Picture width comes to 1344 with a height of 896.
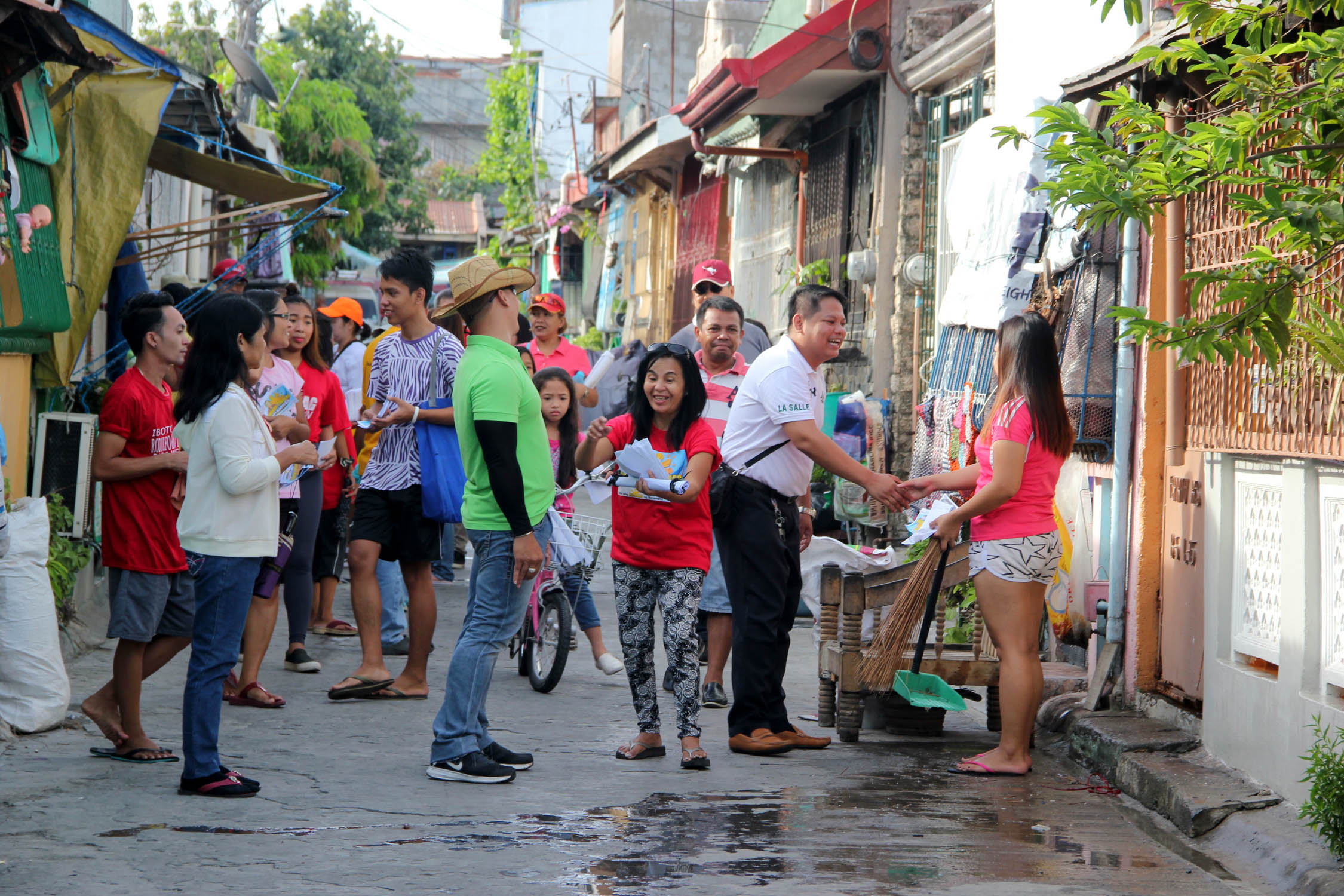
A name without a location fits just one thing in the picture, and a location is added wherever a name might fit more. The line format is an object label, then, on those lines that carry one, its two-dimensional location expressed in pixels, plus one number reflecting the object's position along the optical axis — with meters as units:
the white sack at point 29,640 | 12.20
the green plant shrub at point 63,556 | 15.14
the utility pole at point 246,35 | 40.73
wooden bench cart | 13.28
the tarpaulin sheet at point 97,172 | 16.41
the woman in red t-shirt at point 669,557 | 12.06
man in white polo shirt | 12.67
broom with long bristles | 13.19
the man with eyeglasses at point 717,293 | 18.57
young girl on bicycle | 16.00
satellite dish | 28.59
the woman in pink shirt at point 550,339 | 20.00
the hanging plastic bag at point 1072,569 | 15.72
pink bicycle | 15.15
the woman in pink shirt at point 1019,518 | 11.96
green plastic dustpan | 12.84
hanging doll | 14.70
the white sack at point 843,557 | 17.05
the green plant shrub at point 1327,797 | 8.70
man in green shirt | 10.84
